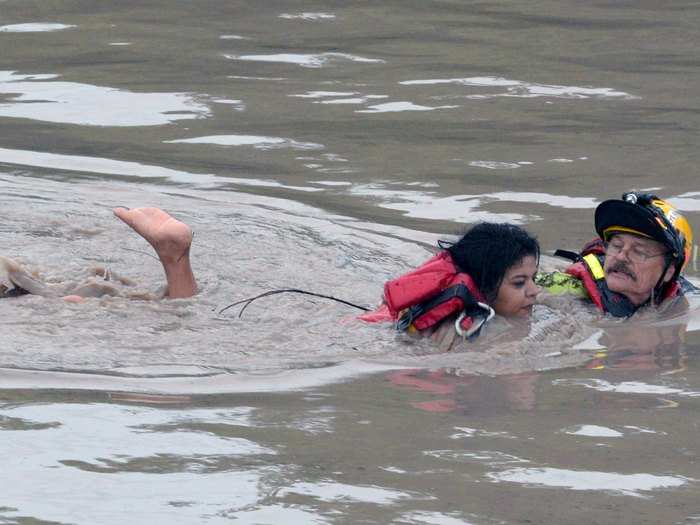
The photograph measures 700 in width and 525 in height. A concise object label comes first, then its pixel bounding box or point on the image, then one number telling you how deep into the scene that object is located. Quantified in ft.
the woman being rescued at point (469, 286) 42.65
